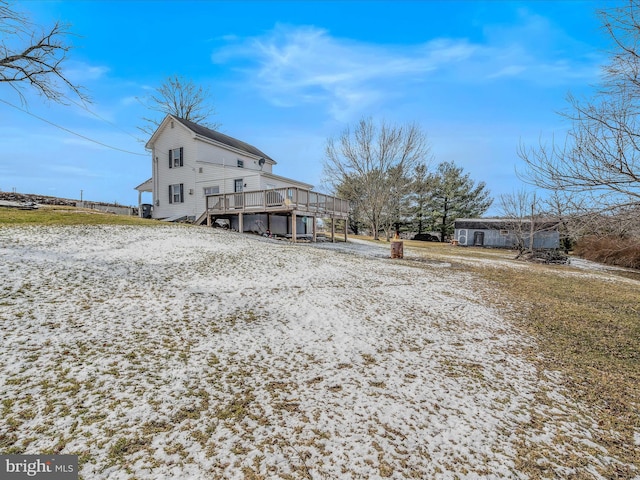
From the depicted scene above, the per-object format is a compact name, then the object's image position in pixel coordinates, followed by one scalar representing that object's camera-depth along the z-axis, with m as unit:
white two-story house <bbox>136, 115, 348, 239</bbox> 15.79
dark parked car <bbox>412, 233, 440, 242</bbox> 39.59
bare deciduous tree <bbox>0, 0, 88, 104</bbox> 11.30
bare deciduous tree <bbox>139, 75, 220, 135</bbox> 27.97
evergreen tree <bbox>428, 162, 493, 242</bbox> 38.19
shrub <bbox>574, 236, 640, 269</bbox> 17.97
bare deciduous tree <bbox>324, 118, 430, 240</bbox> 26.23
